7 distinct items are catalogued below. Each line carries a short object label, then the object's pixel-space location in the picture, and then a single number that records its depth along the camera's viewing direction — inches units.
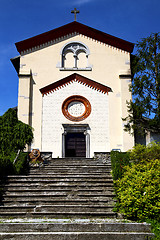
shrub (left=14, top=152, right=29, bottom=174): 451.6
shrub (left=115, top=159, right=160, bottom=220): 293.9
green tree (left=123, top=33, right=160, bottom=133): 609.0
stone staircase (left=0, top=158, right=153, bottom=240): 257.0
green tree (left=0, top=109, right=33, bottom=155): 510.6
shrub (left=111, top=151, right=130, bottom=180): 393.1
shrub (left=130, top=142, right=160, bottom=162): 470.6
